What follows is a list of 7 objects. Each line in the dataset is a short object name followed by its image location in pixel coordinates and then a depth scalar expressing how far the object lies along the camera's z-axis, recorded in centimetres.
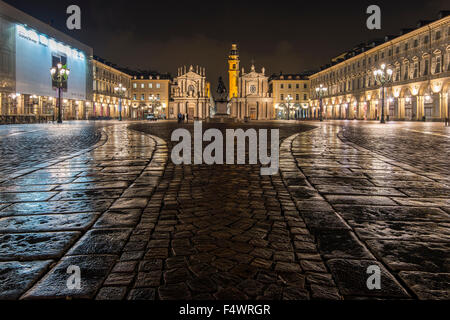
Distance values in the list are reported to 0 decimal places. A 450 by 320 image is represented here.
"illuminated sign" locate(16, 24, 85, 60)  4375
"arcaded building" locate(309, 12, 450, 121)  4588
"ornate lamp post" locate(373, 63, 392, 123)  3805
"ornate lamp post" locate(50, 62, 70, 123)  3544
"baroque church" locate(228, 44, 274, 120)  9406
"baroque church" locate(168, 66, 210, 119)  9681
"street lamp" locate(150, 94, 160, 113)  10344
